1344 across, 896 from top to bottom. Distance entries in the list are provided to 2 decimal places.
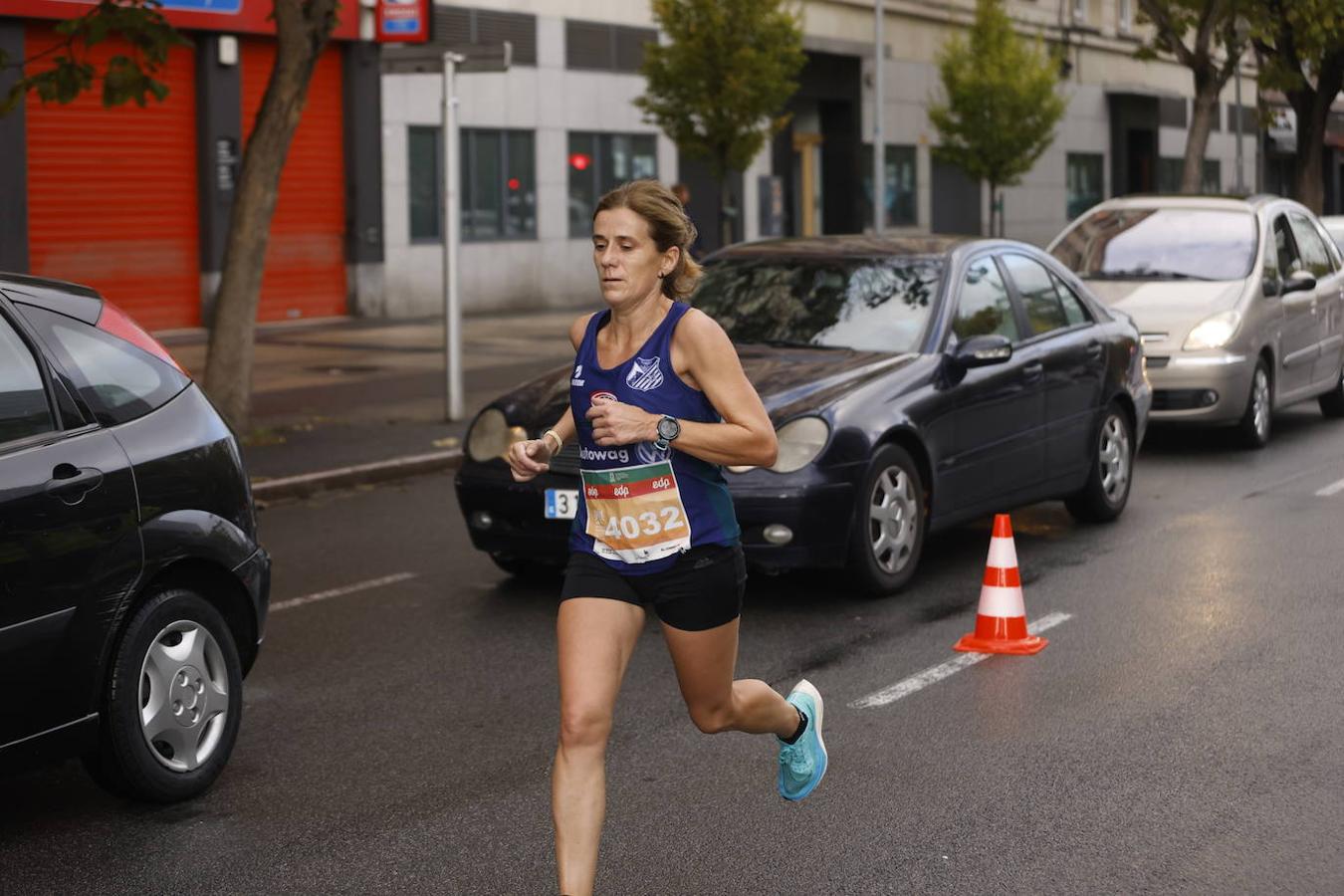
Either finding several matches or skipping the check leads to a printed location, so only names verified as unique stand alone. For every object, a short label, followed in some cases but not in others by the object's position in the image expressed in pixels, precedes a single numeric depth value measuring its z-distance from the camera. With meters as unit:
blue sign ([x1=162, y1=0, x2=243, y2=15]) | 23.88
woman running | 4.54
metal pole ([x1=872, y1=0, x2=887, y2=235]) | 31.59
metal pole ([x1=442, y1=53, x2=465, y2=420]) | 15.30
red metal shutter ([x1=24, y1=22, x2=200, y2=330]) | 22.72
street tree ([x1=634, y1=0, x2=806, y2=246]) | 24.44
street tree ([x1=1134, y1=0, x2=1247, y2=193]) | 26.47
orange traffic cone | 7.59
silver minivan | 13.47
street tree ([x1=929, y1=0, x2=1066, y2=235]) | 37.44
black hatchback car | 5.12
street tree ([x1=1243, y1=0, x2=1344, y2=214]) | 26.80
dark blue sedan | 8.22
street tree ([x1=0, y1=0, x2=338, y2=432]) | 14.20
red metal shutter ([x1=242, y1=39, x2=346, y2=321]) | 25.66
